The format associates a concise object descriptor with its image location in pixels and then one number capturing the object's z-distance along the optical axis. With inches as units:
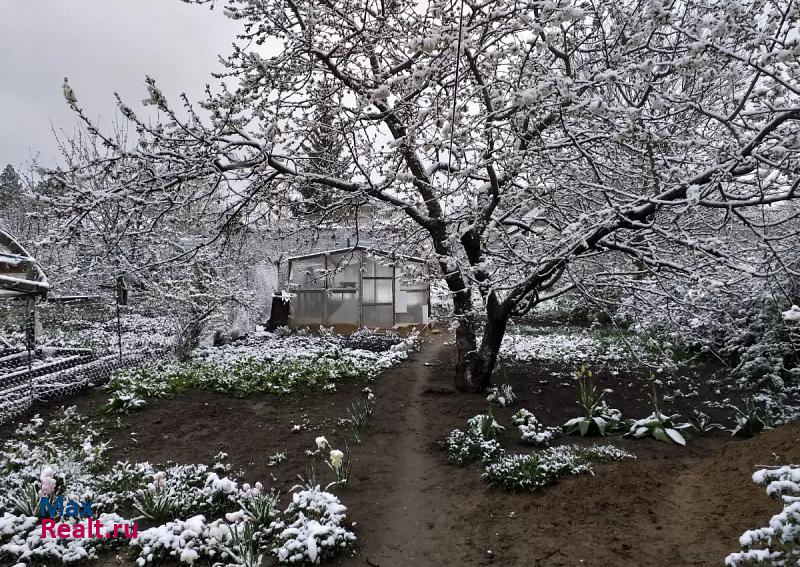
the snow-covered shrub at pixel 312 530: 125.9
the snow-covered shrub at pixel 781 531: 87.2
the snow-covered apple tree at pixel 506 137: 140.6
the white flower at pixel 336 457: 160.7
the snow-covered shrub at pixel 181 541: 128.3
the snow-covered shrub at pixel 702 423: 219.0
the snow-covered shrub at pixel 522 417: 227.5
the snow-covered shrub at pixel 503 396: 257.0
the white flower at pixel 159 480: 149.5
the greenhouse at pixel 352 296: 641.6
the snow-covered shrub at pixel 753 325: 250.4
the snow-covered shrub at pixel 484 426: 206.4
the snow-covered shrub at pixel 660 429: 204.7
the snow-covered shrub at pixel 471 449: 194.4
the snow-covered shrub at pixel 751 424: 207.0
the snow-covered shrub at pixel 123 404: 270.2
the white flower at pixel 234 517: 124.6
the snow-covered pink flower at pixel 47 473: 150.7
